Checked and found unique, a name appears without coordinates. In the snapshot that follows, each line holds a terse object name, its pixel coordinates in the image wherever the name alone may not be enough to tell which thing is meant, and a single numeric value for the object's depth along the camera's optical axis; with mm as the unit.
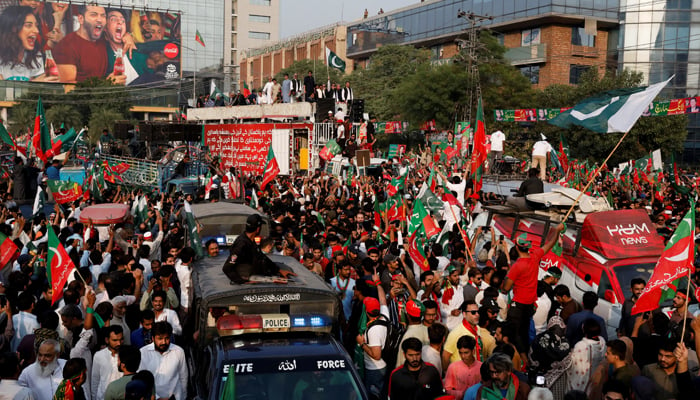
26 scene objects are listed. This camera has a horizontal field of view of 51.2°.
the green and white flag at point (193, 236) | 10359
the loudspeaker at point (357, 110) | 29625
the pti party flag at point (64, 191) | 14508
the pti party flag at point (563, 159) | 21625
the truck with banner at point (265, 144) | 30275
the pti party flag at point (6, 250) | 8375
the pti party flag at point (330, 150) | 25188
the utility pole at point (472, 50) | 33544
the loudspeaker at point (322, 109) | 29781
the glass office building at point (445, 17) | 59469
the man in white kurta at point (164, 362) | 6238
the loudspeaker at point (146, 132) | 28891
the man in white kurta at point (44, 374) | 5809
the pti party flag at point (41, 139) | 17945
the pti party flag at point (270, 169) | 17391
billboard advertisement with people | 83062
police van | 5609
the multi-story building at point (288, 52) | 85188
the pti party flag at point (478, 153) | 14617
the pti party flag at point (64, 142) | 19766
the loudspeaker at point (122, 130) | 33781
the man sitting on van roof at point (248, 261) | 7242
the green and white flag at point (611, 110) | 10688
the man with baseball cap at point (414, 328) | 6684
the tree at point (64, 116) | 73000
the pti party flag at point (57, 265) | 7852
